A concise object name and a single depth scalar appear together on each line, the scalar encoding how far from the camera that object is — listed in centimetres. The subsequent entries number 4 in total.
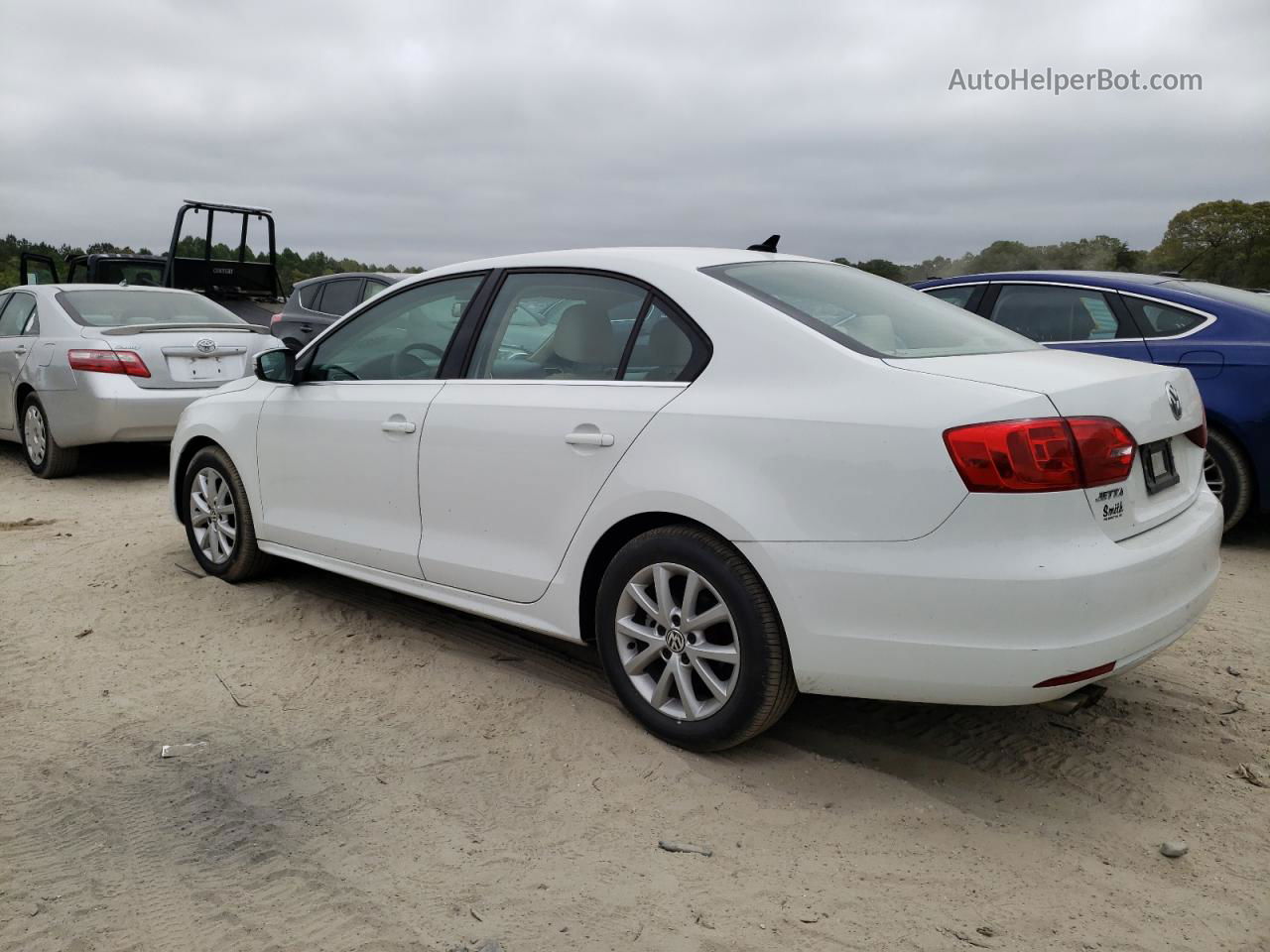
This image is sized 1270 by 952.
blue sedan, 580
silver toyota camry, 791
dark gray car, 1240
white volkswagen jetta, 277
